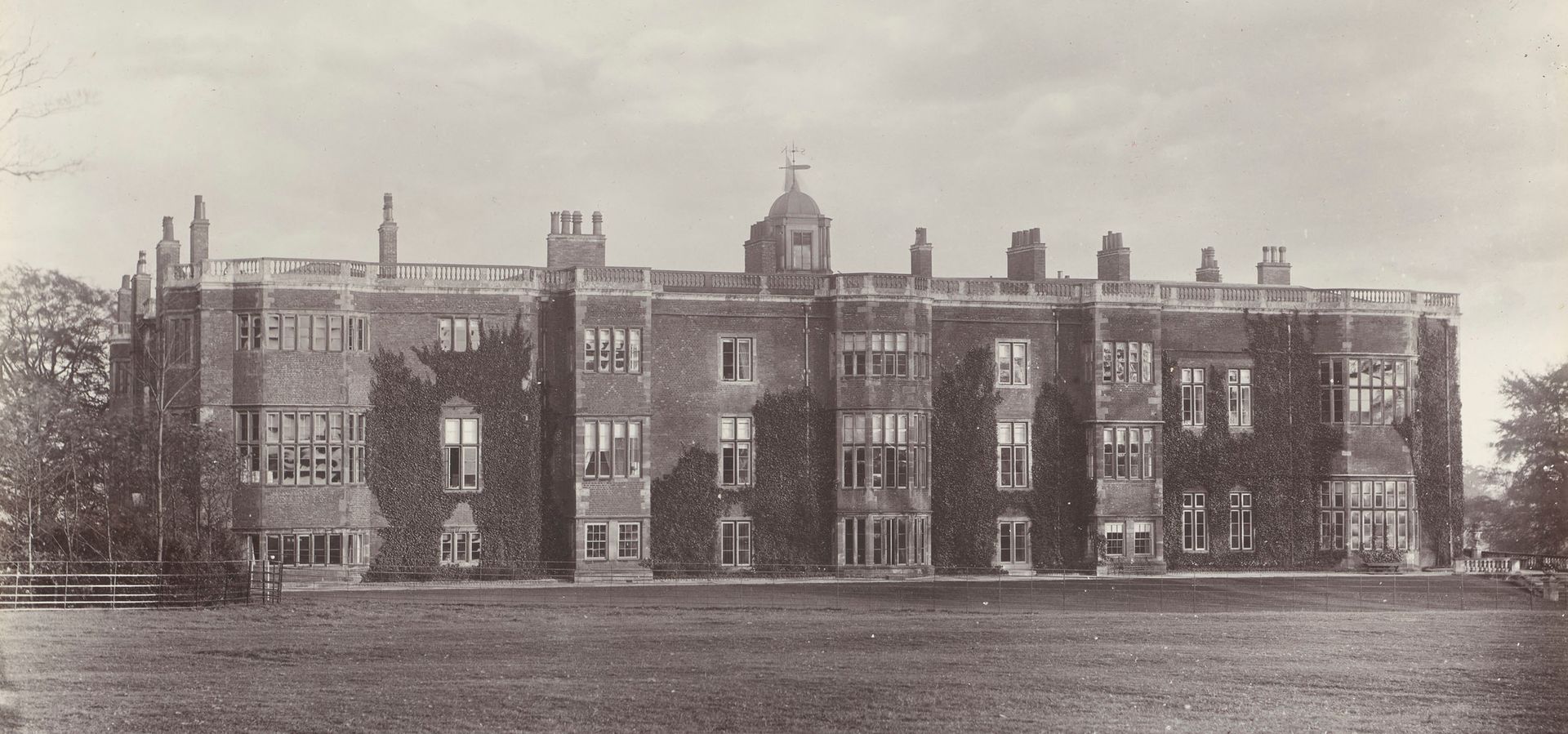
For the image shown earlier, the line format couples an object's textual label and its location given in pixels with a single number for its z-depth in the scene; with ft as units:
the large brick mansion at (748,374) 153.17
